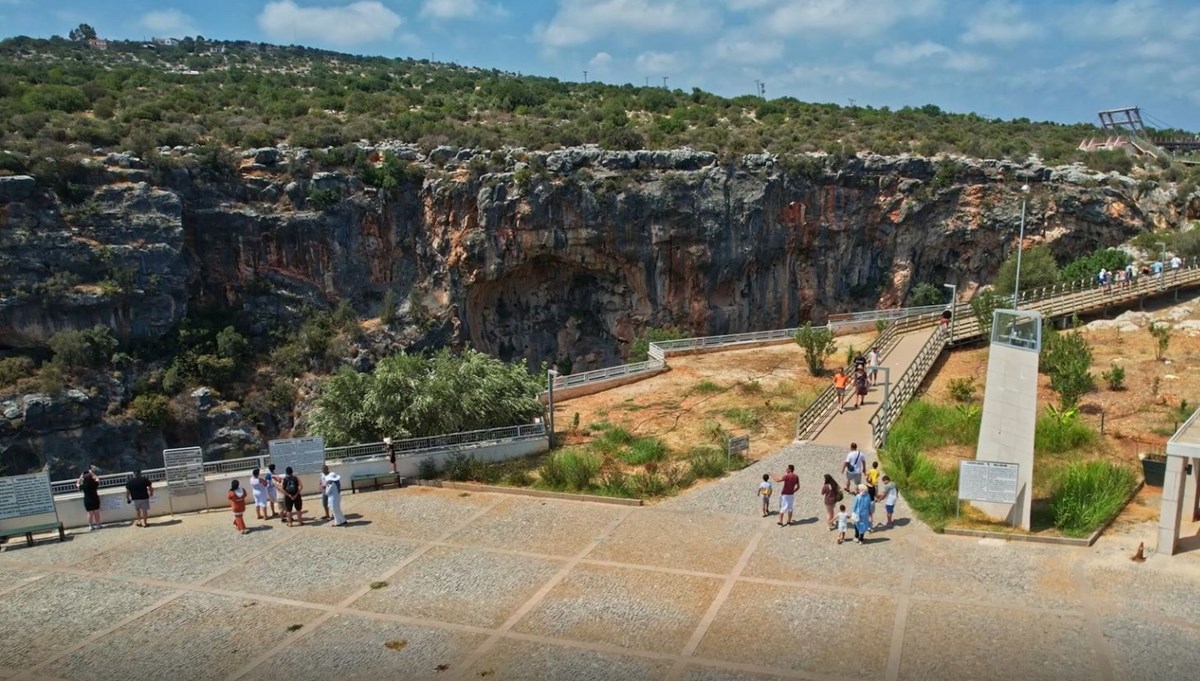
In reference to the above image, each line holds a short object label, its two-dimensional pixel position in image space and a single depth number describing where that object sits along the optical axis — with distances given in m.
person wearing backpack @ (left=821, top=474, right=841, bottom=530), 15.62
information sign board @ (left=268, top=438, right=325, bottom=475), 18.52
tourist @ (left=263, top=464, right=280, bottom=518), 17.27
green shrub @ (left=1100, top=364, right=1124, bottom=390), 25.27
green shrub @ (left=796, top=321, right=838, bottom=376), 30.64
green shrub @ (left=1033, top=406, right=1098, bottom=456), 20.45
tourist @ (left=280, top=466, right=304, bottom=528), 16.70
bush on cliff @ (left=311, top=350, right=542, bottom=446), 21.78
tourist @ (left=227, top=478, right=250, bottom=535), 16.20
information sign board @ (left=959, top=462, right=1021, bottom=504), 15.08
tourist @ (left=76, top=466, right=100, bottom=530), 16.61
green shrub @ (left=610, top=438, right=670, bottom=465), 21.36
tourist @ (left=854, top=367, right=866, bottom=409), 24.72
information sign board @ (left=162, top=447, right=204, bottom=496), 17.81
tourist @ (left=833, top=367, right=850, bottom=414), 24.76
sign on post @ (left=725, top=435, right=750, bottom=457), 20.02
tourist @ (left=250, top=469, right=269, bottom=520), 17.06
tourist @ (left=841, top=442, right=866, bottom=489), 17.47
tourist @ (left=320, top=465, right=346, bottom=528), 16.69
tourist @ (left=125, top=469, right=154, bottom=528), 16.83
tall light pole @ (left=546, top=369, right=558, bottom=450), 22.91
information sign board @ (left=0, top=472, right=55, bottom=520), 15.91
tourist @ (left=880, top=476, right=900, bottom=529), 15.77
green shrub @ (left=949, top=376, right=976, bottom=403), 25.67
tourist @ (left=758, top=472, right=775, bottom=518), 16.62
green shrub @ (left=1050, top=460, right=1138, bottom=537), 15.26
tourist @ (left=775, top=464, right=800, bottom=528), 15.92
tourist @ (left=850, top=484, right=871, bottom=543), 15.05
